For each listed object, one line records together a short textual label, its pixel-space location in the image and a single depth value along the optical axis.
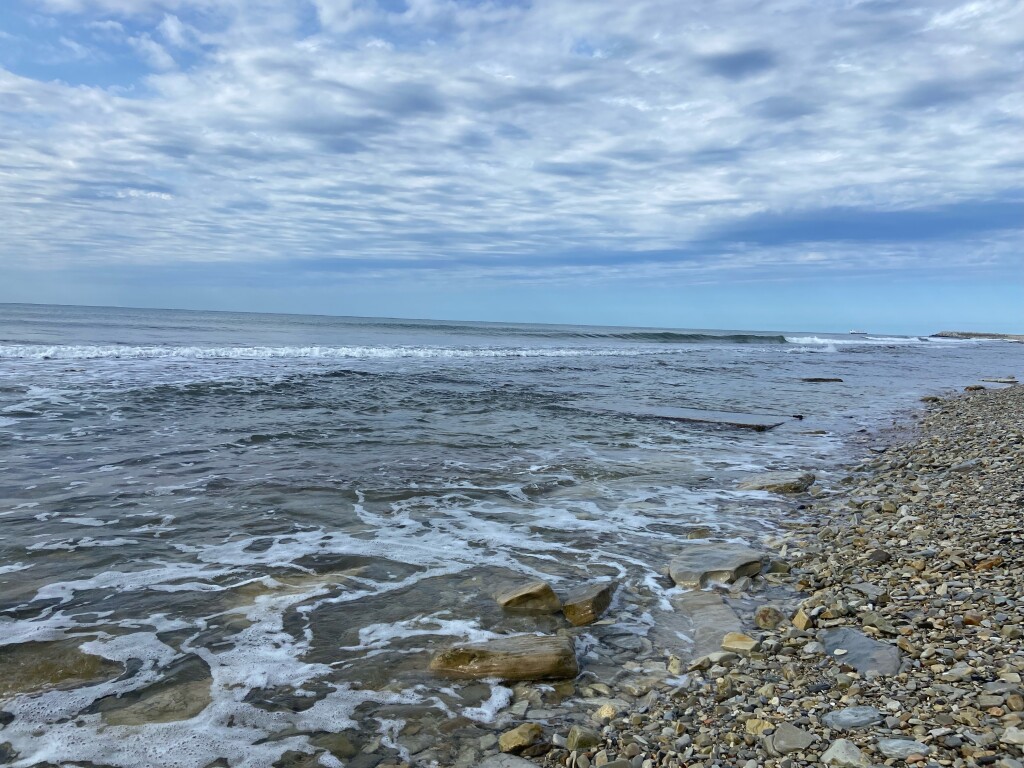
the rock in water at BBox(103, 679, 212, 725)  3.23
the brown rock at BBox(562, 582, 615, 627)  4.43
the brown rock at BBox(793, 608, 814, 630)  3.95
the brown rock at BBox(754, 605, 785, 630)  4.15
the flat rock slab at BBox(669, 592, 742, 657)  4.05
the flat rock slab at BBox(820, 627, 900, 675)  3.18
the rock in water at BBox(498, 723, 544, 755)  3.04
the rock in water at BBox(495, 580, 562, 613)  4.56
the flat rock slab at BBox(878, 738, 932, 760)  2.37
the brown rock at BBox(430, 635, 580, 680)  3.68
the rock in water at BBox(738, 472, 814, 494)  7.92
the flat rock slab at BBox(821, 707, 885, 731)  2.65
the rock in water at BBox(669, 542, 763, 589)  5.07
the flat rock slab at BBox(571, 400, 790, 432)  13.05
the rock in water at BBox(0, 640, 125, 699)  3.47
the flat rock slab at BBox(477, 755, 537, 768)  2.94
